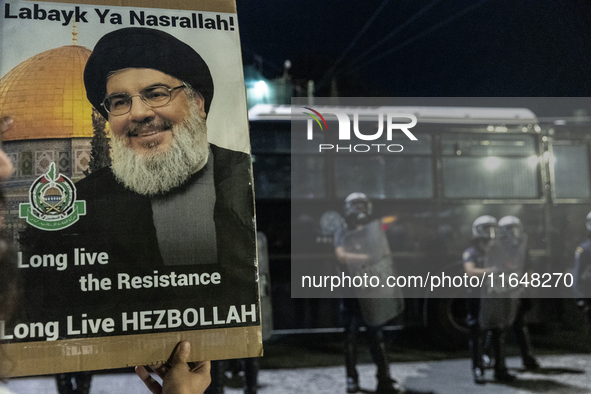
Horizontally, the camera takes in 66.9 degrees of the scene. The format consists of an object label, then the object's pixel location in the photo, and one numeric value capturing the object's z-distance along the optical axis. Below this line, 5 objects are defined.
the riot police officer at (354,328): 3.76
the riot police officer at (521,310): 4.05
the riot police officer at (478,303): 3.93
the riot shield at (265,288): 3.72
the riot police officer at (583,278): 3.96
